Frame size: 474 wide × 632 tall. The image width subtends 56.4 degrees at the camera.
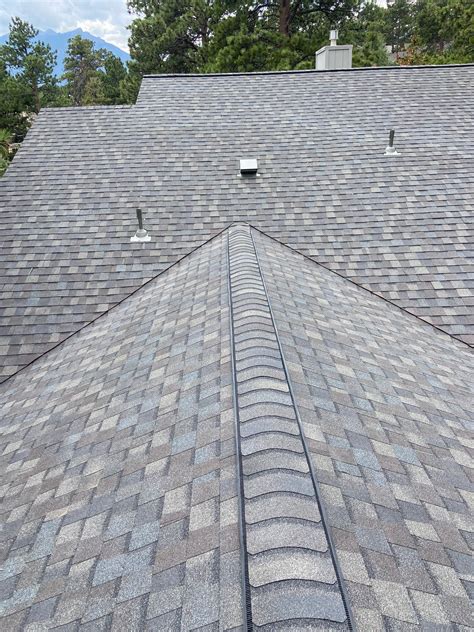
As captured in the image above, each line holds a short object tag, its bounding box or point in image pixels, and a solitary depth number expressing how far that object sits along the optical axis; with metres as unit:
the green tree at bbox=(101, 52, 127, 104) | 32.56
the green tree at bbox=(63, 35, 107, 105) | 47.83
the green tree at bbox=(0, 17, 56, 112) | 28.50
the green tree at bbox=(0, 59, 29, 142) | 26.50
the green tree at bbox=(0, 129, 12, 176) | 16.88
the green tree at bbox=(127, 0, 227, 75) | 26.41
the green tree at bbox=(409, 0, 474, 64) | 27.27
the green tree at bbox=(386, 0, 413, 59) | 48.59
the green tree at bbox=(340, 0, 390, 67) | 22.41
